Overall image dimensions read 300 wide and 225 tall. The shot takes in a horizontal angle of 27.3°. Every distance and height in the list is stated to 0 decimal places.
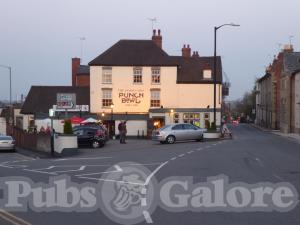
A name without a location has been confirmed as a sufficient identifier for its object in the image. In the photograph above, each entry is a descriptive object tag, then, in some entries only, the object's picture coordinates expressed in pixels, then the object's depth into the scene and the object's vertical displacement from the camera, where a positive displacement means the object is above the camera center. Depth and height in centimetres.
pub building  6272 +85
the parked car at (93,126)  4139 -175
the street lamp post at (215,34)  4639 +509
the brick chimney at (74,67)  8319 +465
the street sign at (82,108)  6286 -73
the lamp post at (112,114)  6202 -132
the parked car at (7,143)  4006 -276
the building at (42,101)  6639 -1
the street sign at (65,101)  3303 -1
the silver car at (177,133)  4238 -221
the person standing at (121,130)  4452 -213
